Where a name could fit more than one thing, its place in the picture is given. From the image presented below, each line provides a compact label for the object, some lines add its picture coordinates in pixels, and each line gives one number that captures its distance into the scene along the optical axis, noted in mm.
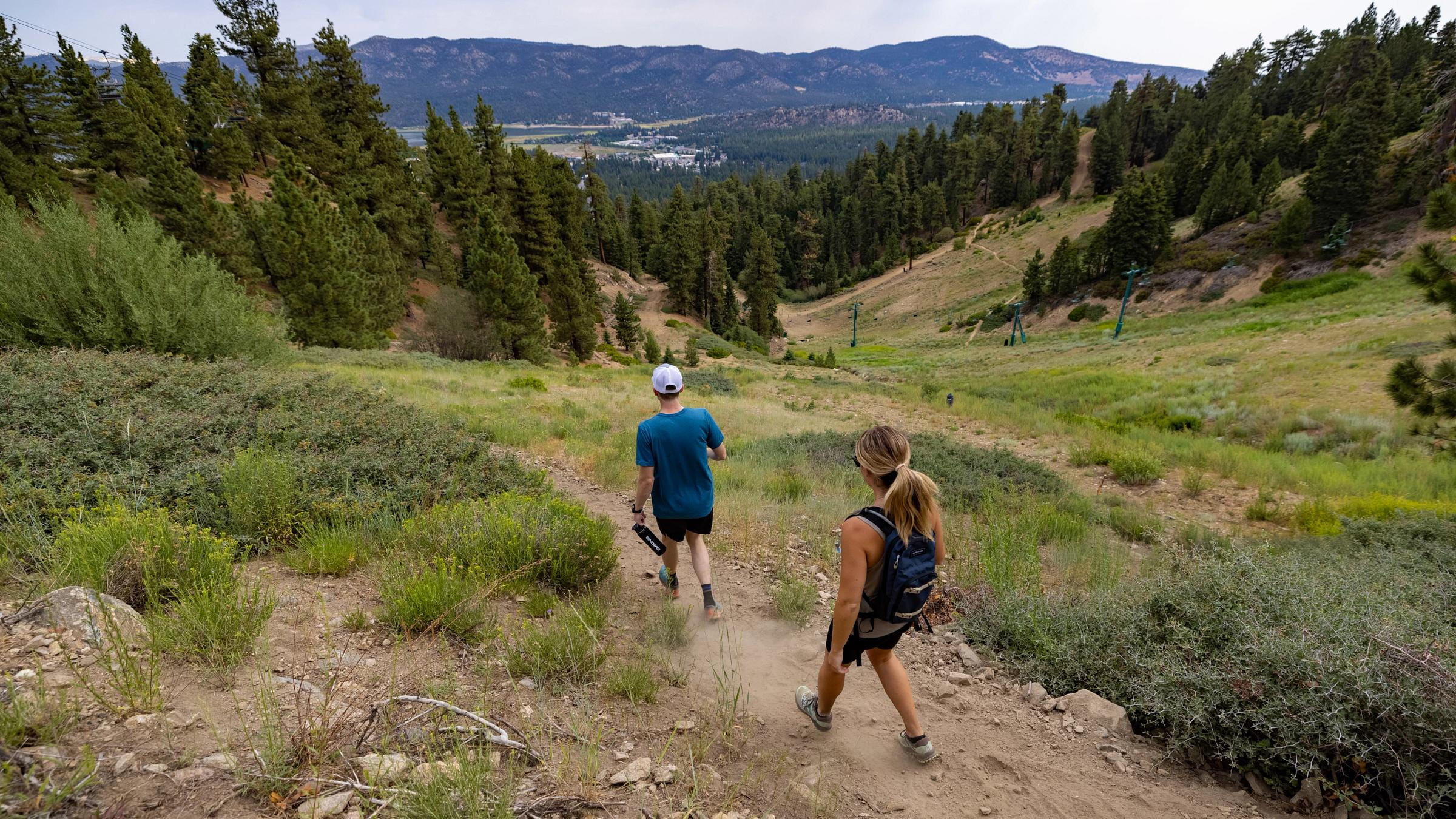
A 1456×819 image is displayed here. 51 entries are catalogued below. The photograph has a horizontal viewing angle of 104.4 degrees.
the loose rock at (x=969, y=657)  4305
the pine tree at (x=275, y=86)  37062
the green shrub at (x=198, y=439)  4867
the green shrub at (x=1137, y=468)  11156
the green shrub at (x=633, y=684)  3396
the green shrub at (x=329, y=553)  4418
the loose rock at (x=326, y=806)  2107
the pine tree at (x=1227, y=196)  49938
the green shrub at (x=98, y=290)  9992
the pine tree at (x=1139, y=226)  51531
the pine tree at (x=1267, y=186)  49156
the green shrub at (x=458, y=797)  2062
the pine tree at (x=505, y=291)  27578
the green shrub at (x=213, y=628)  2889
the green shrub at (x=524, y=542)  4645
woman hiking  2932
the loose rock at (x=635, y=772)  2691
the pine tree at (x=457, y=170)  40406
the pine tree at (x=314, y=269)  22031
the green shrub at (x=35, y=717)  2045
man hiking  4414
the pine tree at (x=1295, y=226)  42812
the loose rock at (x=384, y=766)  2271
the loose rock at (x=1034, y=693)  3770
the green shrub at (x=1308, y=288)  38094
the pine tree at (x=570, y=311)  35688
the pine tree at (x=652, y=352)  41469
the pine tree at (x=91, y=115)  33219
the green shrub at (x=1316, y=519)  7926
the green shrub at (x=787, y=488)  8227
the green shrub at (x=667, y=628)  4266
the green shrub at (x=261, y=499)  4750
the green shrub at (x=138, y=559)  3332
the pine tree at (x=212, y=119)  38469
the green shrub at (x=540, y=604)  4215
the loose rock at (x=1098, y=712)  3369
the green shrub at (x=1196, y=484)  10430
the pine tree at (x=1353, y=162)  42125
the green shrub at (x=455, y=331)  28594
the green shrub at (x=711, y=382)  23338
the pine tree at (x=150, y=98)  32906
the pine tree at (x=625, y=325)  44594
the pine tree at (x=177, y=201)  25438
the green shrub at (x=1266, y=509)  9078
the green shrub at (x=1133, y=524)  7929
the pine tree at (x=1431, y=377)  7340
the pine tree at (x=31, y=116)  30297
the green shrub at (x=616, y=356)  40250
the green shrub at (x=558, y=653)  3451
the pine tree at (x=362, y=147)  36750
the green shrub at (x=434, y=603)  3664
